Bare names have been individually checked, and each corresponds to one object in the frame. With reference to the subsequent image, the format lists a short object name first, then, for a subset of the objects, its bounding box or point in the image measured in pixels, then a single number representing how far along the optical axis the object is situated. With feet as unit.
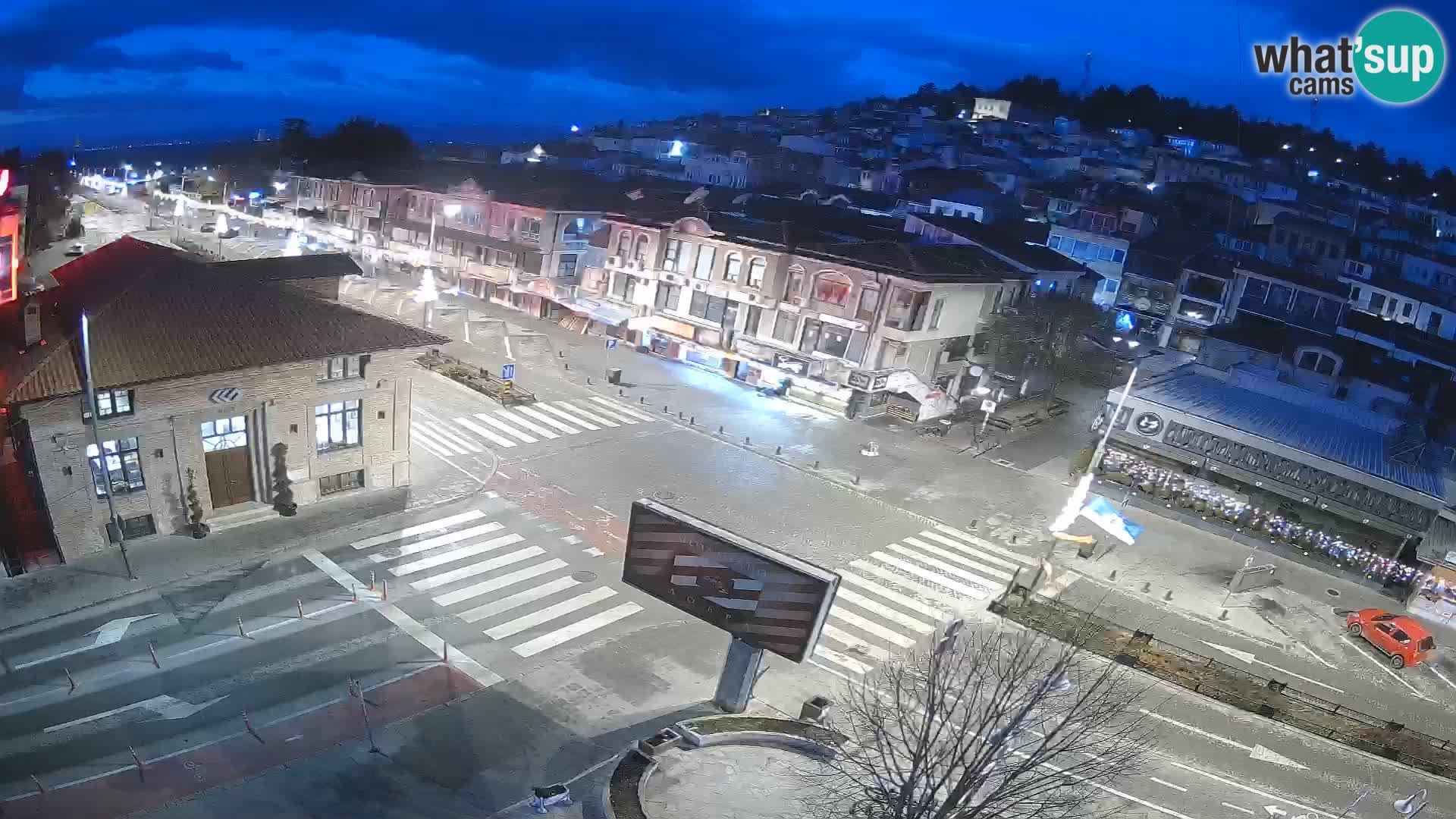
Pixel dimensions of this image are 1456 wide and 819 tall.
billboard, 57.52
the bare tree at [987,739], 43.14
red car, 88.58
